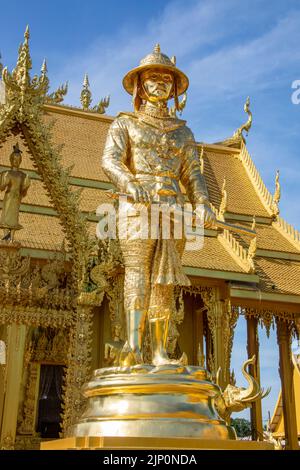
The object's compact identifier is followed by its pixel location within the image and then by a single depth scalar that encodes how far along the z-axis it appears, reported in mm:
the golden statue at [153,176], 3596
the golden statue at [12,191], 5605
